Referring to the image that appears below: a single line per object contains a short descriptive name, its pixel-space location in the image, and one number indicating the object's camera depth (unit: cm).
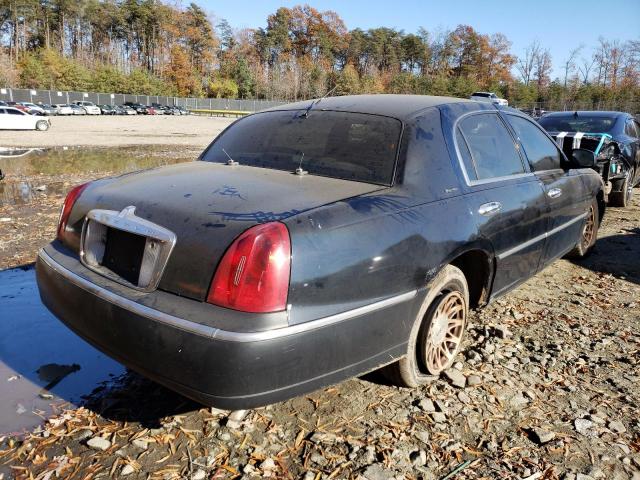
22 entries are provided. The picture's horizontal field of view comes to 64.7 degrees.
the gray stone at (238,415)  267
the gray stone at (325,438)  249
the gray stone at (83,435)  250
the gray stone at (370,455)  235
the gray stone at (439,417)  268
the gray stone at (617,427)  262
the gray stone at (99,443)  242
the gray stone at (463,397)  286
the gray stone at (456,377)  303
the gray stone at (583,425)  261
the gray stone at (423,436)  251
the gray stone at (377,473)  225
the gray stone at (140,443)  244
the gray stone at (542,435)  252
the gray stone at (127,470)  226
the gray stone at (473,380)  304
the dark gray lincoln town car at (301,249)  207
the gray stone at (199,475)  224
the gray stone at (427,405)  276
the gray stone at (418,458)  235
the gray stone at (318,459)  234
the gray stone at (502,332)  367
